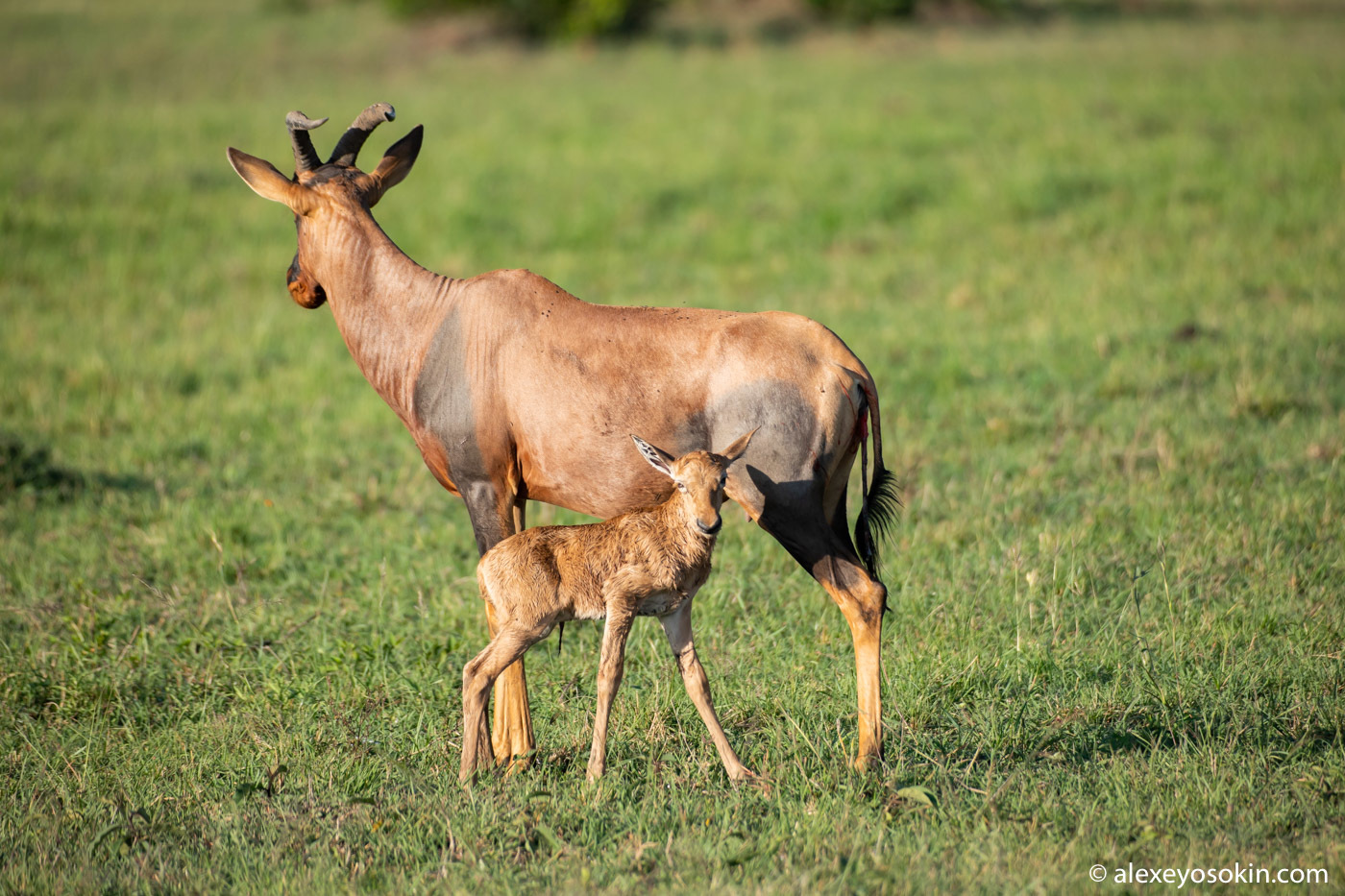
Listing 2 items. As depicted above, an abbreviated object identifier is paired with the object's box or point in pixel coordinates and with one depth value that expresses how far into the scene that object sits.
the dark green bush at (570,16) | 52.94
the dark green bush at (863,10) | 55.75
